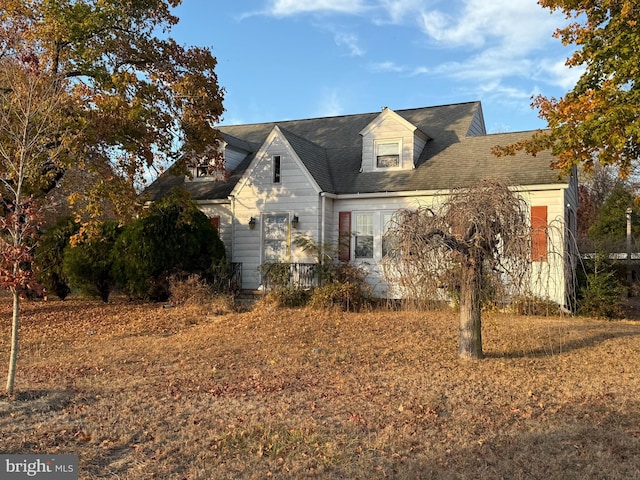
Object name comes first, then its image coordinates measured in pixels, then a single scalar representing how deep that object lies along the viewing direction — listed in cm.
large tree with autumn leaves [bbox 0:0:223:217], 1274
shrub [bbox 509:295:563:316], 1243
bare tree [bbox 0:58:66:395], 639
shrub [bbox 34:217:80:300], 1598
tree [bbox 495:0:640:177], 855
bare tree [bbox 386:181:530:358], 768
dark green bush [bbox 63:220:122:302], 1533
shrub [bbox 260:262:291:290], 1536
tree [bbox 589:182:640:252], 2538
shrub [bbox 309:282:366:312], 1373
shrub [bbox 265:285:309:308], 1448
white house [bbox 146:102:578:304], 1591
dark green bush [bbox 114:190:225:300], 1516
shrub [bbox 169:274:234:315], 1404
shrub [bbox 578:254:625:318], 1340
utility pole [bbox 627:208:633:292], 1994
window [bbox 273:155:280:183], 1691
